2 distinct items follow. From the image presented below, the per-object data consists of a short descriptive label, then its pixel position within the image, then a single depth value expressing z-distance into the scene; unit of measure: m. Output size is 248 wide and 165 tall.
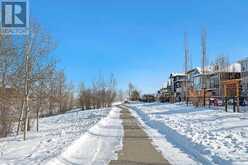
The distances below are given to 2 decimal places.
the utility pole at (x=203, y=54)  44.97
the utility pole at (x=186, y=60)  56.60
